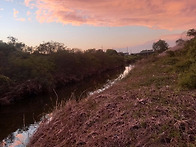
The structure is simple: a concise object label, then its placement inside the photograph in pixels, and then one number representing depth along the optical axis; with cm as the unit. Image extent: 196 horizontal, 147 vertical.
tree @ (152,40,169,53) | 6287
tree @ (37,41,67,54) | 3070
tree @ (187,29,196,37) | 1761
